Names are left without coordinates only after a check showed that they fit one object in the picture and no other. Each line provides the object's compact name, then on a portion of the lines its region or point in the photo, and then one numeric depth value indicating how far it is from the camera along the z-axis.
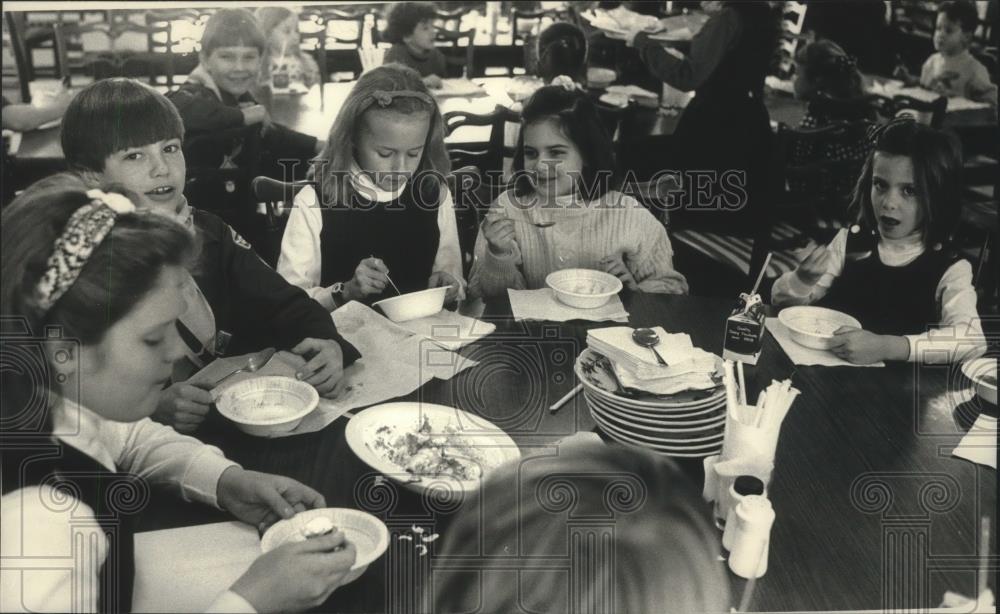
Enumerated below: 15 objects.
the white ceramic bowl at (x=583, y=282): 2.06
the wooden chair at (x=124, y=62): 3.55
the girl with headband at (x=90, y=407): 1.09
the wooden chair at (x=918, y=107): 3.66
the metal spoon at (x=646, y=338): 1.56
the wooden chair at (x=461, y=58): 4.43
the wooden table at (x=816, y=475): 1.20
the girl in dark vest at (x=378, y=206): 2.15
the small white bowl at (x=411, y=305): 1.89
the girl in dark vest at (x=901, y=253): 2.10
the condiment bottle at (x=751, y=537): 1.18
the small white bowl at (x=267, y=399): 1.51
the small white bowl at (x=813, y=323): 1.85
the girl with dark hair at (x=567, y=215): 2.27
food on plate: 1.38
